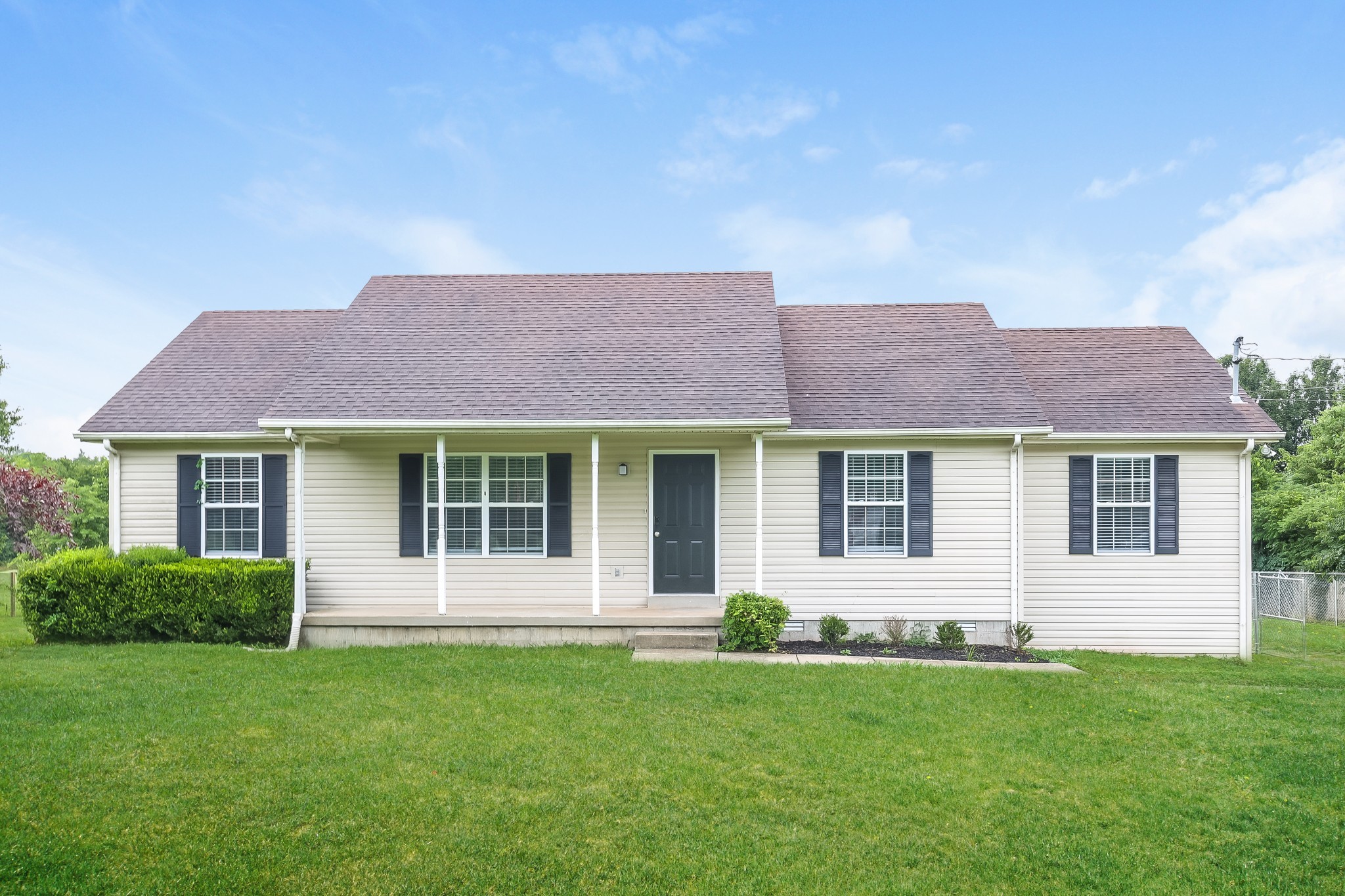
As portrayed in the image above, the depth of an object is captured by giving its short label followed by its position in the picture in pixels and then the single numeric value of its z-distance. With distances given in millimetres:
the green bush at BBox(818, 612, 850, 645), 9930
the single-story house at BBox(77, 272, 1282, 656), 10375
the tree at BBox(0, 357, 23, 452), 22922
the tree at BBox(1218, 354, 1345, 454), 37906
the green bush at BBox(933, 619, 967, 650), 9961
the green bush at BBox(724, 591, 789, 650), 9102
